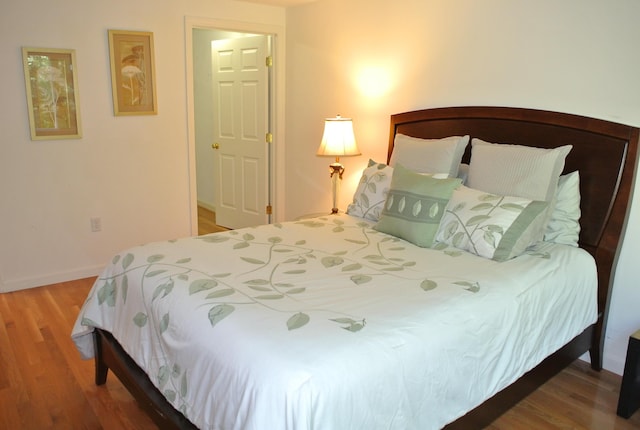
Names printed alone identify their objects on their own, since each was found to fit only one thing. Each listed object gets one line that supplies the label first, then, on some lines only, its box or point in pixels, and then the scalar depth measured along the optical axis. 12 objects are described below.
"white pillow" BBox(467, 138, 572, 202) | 2.53
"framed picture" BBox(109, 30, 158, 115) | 3.77
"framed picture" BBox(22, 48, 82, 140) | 3.44
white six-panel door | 4.79
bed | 1.49
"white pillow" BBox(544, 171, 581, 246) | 2.56
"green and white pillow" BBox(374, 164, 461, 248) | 2.57
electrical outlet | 3.89
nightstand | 2.23
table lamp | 3.71
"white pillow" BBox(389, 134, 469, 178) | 2.97
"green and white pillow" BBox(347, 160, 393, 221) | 3.06
